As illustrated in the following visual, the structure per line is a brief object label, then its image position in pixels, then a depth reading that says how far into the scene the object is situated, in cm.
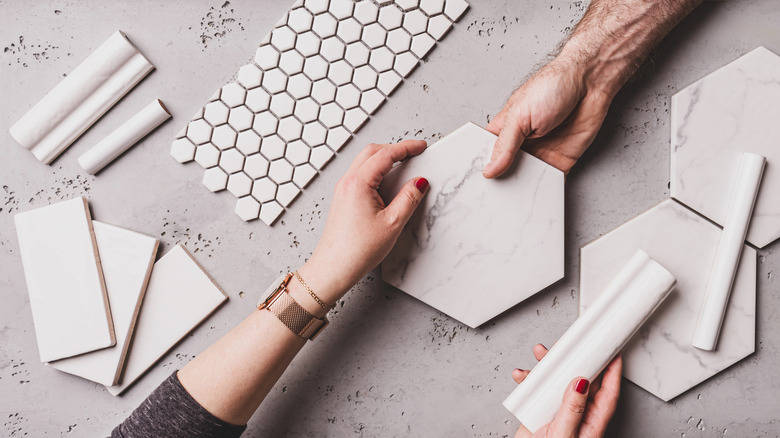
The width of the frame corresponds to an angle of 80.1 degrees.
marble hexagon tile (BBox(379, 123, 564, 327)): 88
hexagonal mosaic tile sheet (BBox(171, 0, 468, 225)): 94
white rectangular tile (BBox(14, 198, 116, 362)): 93
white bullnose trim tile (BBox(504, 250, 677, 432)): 85
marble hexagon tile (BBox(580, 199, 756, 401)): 91
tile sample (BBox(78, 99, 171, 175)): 94
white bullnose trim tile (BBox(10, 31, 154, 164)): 94
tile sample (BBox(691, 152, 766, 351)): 89
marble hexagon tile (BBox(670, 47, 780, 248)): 91
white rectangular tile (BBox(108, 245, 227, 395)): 94
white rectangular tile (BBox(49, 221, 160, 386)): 93
